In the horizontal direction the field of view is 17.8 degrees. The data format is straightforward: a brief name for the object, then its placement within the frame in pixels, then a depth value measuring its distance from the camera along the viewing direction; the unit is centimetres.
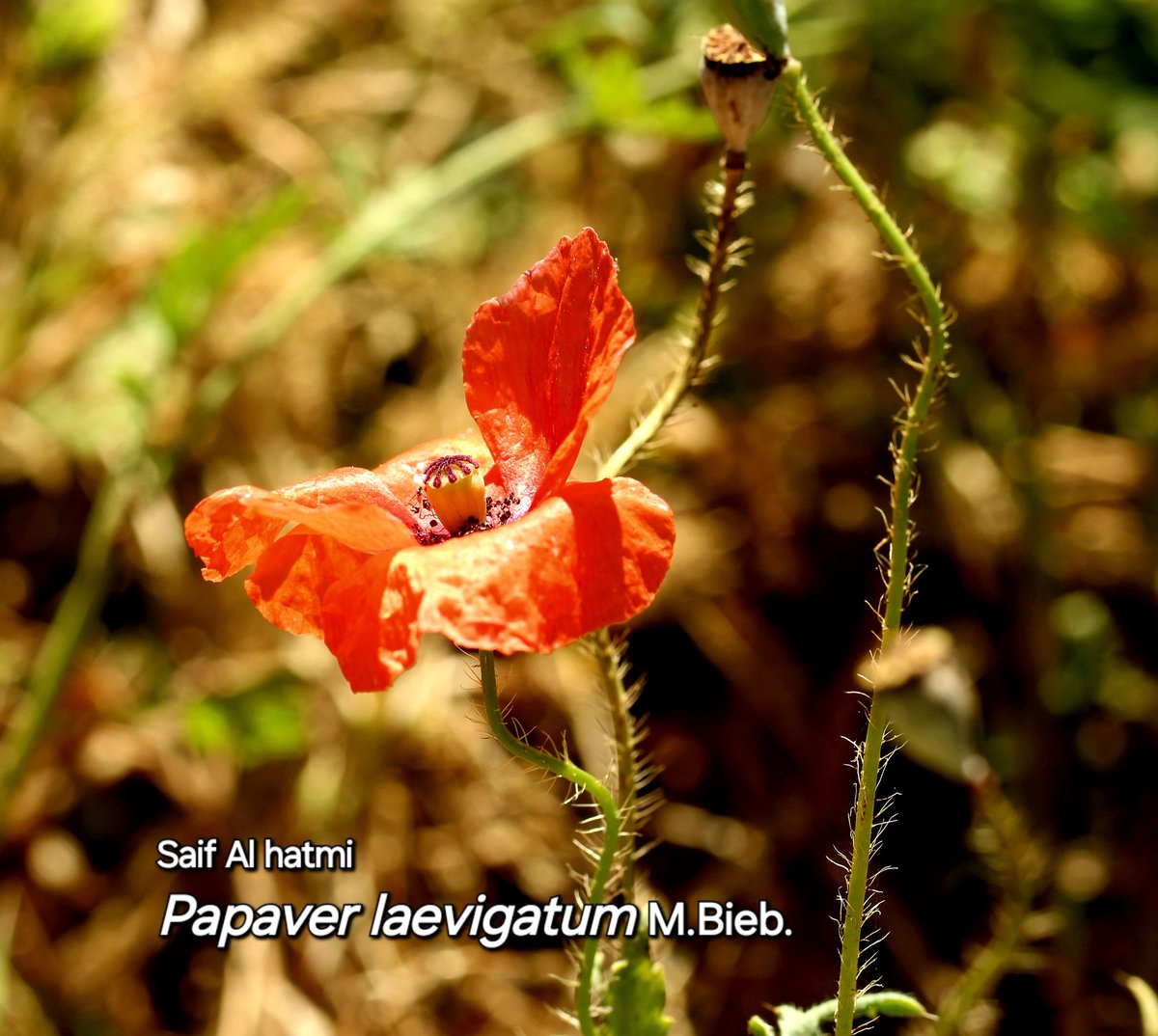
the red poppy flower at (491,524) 29
